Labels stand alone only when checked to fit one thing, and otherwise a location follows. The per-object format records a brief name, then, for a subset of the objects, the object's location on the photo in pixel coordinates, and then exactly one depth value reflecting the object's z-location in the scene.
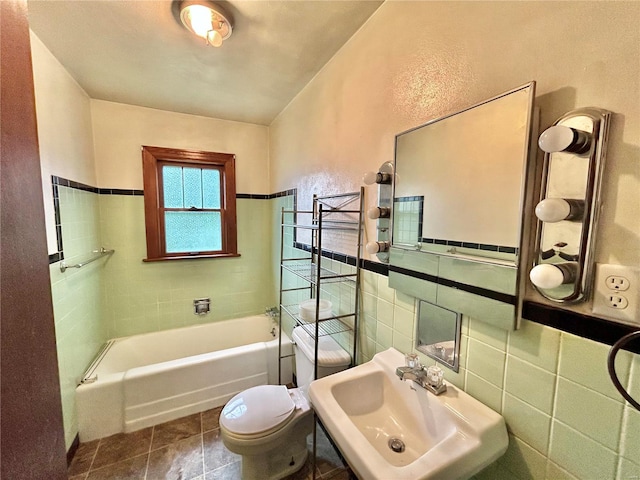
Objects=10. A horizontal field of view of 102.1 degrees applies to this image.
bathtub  1.77
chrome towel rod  1.60
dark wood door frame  0.42
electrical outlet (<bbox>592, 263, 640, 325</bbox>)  0.57
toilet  1.30
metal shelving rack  1.43
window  2.42
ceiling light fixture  1.16
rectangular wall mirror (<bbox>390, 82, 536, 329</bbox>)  0.75
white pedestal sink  0.72
